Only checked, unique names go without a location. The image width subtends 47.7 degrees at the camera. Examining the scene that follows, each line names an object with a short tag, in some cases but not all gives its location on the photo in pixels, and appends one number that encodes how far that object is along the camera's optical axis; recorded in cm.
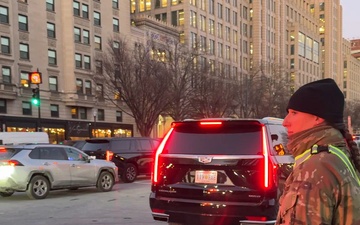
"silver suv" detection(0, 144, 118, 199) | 1088
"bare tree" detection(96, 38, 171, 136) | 3284
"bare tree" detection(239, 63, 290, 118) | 4428
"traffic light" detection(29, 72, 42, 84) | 2184
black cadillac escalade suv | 534
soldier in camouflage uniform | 180
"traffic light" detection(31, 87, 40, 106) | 2220
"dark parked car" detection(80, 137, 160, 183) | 1559
